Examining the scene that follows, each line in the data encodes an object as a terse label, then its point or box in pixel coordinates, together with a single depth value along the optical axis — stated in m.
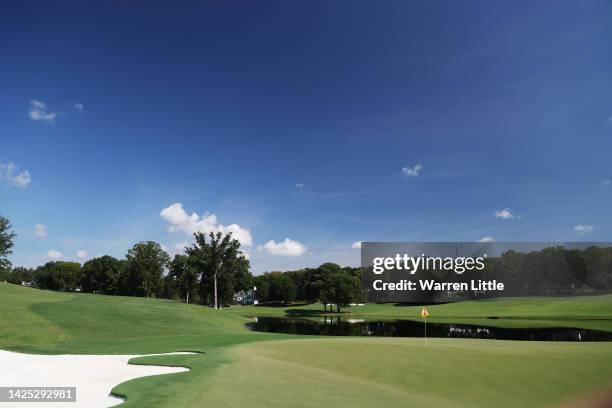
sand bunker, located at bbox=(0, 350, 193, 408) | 12.28
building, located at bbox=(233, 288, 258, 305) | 184.48
